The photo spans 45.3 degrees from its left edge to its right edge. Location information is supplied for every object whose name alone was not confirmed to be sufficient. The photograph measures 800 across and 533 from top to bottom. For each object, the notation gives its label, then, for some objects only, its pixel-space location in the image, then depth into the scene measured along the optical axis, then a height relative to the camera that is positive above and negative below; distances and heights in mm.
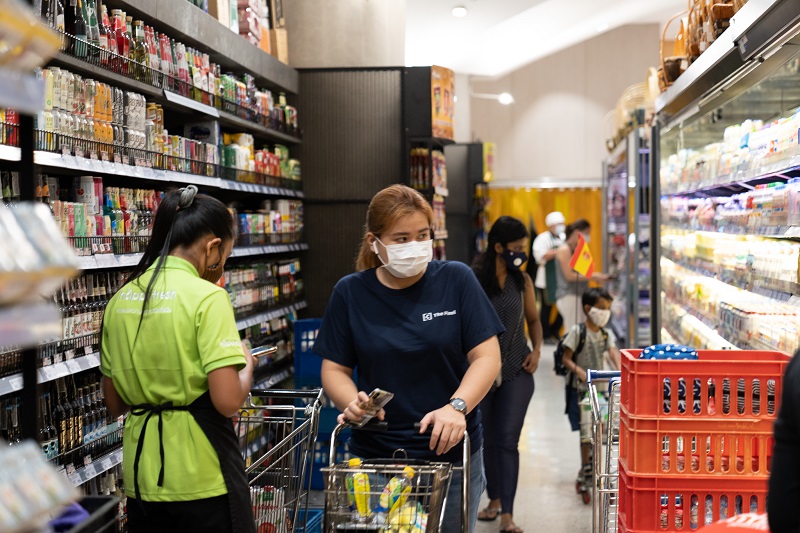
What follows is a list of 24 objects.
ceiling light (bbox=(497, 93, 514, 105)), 16156 +1805
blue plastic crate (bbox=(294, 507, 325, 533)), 4305 -1433
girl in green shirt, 2555 -485
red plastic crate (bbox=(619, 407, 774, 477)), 2721 -698
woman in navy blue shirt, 2924 -398
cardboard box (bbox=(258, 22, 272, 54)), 7255 +1288
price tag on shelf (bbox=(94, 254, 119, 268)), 4044 -202
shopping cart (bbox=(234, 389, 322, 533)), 3104 -912
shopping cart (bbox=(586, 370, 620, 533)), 3211 -928
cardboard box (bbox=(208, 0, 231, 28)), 6059 +1279
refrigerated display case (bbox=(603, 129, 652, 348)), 7793 -388
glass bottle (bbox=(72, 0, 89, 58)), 3992 +782
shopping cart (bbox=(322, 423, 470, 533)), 2441 -762
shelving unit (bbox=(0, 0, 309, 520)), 1418 +186
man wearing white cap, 12172 -771
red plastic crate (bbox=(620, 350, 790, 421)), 2717 -523
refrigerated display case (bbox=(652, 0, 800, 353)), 4020 +55
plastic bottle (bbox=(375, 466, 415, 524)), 2455 -736
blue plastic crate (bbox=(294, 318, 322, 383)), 5766 -855
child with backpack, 6191 -948
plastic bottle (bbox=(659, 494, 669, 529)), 2777 -907
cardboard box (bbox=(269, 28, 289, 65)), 7512 +1311
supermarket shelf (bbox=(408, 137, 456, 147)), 7391 +518
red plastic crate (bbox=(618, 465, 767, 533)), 2721 -852
